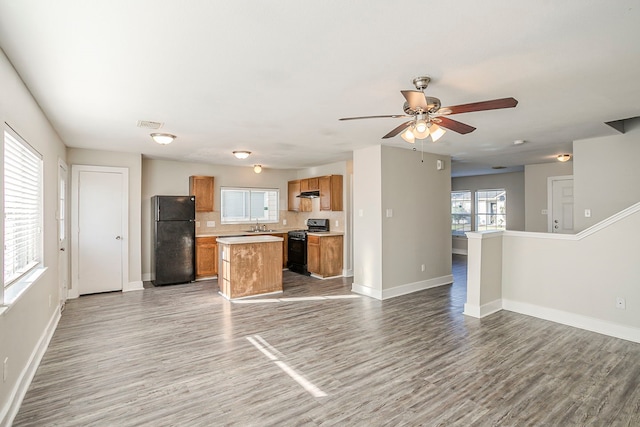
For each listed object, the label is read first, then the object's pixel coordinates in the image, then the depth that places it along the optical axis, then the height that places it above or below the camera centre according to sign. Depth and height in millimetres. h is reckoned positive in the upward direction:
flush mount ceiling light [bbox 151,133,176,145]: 4254 +1025
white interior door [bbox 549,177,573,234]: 6934 +168
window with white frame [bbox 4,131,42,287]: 2438 +66
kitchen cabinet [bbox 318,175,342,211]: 6789 +459
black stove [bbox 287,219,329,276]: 7121 -696
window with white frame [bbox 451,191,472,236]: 10188 +42
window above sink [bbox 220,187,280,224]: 7532 +227
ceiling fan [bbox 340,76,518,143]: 2289 +791
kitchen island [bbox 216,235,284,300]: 5156 -863
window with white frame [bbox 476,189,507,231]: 9305 +107
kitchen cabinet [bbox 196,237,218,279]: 6571 -878
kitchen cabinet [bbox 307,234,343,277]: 6574 -858
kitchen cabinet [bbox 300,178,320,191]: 7238 +687
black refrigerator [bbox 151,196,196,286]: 6047 -469
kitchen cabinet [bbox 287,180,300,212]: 7925 +475
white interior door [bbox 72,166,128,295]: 5320 -238
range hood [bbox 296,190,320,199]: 7257 +450
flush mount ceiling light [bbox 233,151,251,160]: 5480 +1031
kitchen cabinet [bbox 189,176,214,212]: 6863 +503
